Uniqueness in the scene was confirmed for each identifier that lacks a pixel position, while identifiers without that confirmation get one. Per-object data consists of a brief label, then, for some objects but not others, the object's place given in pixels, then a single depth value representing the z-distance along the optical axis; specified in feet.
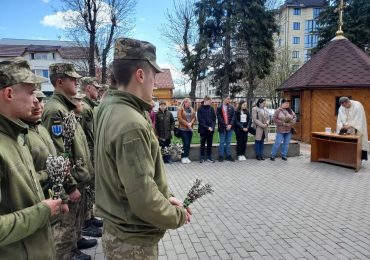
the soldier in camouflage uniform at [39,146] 9.36
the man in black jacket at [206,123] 36.40
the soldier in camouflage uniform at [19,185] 6.37
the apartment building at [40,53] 186.29
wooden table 32.79
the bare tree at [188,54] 89.10
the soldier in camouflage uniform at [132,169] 6.48
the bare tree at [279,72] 116.88
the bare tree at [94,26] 72.13
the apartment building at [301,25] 249.55
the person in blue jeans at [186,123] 36.17
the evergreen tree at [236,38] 83.10
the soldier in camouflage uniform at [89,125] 17.01
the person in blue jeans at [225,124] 36.58
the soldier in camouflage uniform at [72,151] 12.18
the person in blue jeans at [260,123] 37.52
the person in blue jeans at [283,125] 37.22
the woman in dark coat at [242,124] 37.42
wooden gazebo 51.29
